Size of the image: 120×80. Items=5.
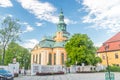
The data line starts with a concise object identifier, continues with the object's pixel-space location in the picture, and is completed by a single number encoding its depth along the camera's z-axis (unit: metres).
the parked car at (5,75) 7.78
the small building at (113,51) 20.67
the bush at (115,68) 18.77
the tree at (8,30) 16.84
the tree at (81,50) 19.49
